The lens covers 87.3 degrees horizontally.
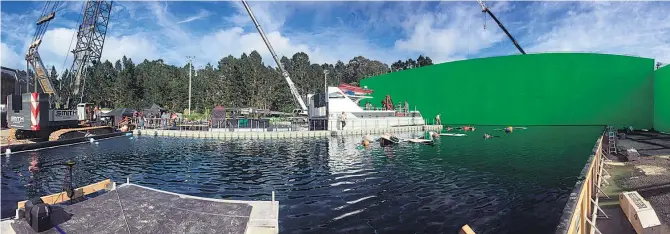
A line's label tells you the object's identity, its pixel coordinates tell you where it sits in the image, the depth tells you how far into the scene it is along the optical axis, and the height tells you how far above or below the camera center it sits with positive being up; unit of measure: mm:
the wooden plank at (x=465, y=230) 3682 -1177
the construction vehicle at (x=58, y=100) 22188 +1654
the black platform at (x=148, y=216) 5023 -1453
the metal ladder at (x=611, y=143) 19791 -1417
